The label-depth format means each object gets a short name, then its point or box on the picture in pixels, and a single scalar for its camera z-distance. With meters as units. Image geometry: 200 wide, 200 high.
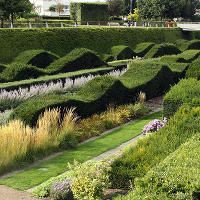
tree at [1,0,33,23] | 29.94
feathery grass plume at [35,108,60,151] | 8.62
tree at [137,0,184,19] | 67.31
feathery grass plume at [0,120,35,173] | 7.68
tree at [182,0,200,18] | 75.44
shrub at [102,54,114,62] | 27.05
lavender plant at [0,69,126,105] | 12.29
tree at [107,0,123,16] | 80.40
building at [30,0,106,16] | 81.69
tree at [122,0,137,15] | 88.81
